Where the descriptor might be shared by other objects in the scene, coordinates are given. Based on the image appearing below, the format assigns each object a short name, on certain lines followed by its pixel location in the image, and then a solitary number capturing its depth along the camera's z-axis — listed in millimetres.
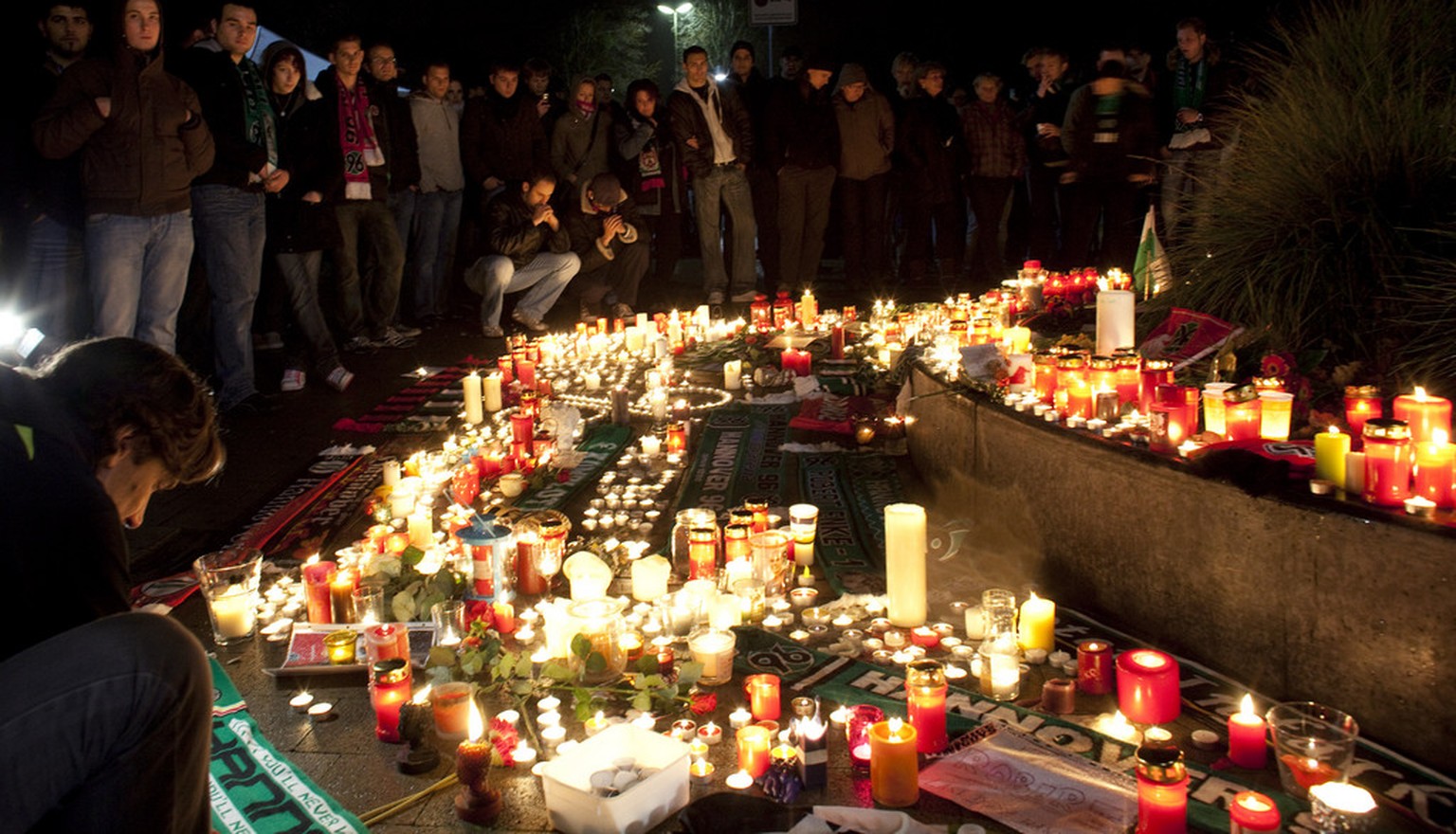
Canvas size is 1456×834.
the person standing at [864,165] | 10109
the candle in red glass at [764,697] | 3203
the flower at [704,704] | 3260
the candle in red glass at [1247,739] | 2887
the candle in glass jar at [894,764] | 2779
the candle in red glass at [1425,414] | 3297
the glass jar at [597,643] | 3420
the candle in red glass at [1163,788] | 2490
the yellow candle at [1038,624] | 3531
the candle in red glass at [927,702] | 2996
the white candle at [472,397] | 6566
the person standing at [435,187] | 9188
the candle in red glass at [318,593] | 3934
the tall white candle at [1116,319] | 4941
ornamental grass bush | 4129
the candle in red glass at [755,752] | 2941
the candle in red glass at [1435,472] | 3061
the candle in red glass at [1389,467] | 3104
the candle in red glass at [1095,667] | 3293
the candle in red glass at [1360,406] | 3643
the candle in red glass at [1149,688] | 3092
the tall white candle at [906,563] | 3711
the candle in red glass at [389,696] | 3213
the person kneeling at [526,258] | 9180
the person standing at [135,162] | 5703
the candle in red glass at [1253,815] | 2377
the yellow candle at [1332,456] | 3248
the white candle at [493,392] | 6797
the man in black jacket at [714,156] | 9844
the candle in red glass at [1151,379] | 4223
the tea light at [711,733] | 3105
